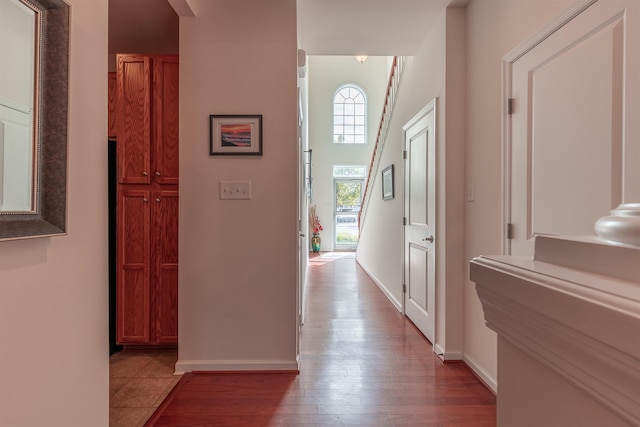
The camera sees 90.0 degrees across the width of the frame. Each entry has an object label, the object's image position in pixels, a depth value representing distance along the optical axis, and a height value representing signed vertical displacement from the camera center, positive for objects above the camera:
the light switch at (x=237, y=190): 2.25 +0.15
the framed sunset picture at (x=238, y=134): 2.23 +0.54
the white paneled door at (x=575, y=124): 1.20 +0.39
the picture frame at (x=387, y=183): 3.98 +0.38
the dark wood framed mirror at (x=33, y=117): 0.81 +0.26
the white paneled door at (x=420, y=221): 2.66 -0.07
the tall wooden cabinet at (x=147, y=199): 2.38 +0.10
